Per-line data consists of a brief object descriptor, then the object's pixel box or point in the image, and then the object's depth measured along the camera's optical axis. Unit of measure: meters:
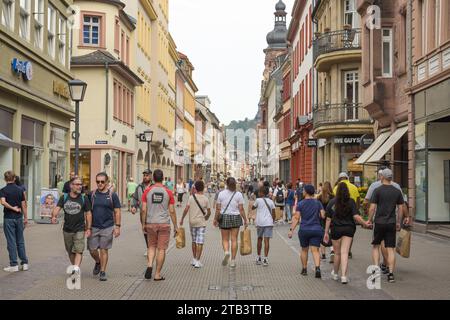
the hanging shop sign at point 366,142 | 28.17
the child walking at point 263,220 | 13.82
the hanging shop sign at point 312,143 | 37.84
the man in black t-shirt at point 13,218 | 12.31
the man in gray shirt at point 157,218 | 11.36
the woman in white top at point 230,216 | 13.29
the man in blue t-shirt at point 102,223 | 11.49
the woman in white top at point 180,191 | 41.97
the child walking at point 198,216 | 13.09
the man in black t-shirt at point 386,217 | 11.34
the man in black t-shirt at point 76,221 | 11.22
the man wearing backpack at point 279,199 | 28.83
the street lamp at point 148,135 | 33.75
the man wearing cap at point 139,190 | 15.32
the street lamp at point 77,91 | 18.05
